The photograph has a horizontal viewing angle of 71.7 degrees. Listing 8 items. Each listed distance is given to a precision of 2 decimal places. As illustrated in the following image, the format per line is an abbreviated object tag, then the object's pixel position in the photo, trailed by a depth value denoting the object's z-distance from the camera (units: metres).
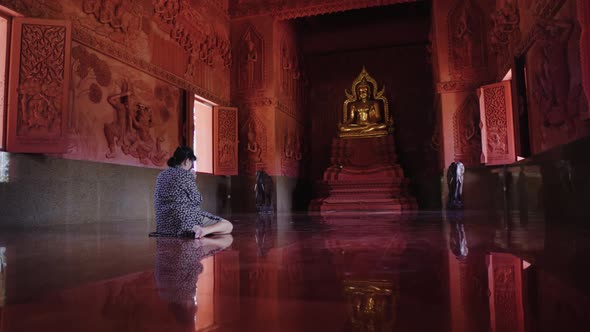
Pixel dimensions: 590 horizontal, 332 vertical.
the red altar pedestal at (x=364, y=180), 9.90
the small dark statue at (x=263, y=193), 9.19
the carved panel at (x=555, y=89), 4.35
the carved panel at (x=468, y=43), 9.02
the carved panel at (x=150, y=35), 5.93
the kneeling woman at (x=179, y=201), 3.55
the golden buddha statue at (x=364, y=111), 12.15
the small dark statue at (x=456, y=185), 8.06
